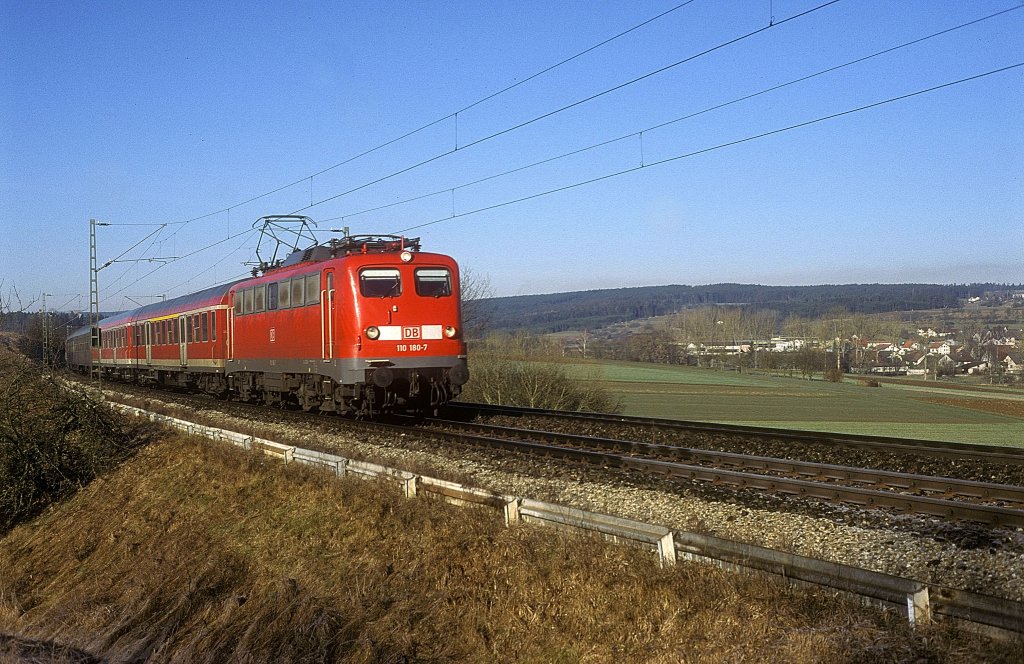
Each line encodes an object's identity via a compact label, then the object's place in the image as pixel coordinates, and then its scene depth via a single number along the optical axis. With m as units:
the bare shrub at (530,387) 32.91
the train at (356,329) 18.02
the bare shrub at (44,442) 16.53
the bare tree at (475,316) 53.28
